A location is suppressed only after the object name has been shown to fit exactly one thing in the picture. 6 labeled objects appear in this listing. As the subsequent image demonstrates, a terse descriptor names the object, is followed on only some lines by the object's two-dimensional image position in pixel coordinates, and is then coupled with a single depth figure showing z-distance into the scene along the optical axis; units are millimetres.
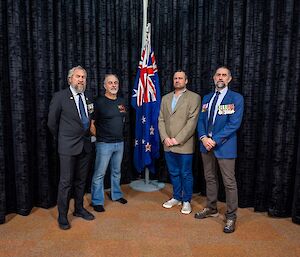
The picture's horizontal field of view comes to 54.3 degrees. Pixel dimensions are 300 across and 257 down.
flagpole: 3885
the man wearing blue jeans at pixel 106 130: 3115
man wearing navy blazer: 2707
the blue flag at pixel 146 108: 3773
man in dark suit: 2658
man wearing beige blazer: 3094
